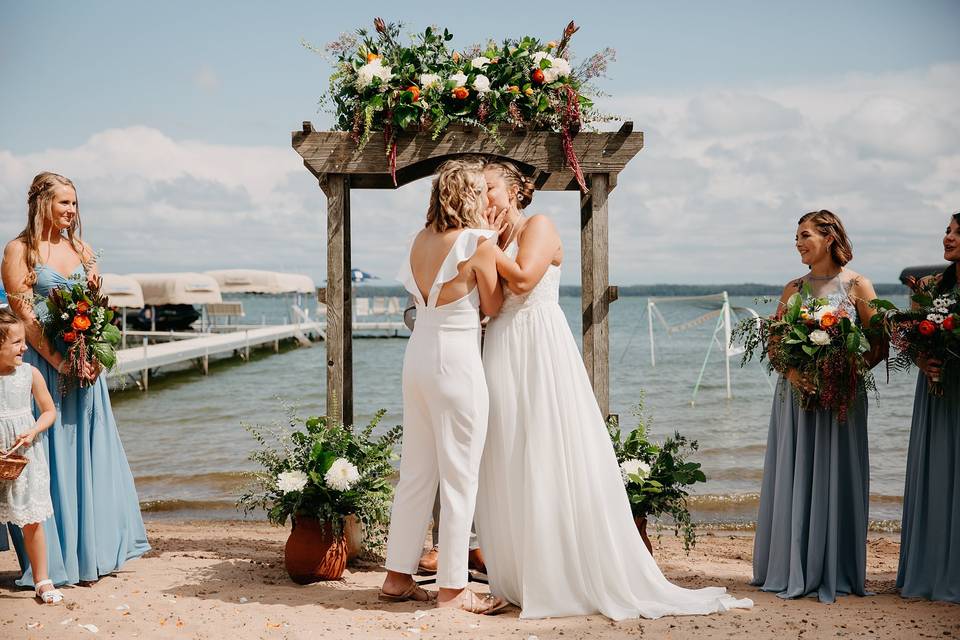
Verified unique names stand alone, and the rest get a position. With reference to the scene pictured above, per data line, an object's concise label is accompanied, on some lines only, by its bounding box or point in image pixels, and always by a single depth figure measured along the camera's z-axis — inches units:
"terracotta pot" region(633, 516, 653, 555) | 181.2
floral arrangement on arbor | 187.9
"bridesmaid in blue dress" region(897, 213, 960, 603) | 164.4
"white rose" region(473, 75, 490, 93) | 187.9
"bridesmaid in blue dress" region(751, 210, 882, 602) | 169.3
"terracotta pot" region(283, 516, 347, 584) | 180.7
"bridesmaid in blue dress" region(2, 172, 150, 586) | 173.9
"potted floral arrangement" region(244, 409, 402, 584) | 178.5
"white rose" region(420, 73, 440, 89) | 187.6
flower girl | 161.2
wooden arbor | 193.0
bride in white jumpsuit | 153.7
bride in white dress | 154.2
